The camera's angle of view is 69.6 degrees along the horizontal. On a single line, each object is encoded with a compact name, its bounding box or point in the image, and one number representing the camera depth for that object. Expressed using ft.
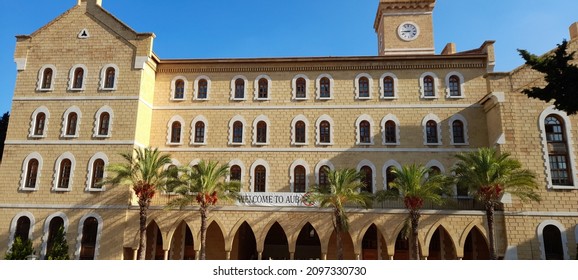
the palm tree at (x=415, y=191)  59.62
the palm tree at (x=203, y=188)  62.34
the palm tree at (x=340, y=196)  60.39
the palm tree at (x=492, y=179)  58.34
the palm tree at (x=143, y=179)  62.95
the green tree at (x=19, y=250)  63.96
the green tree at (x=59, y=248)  64.39
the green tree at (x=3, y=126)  105.81
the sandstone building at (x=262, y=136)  66.18
